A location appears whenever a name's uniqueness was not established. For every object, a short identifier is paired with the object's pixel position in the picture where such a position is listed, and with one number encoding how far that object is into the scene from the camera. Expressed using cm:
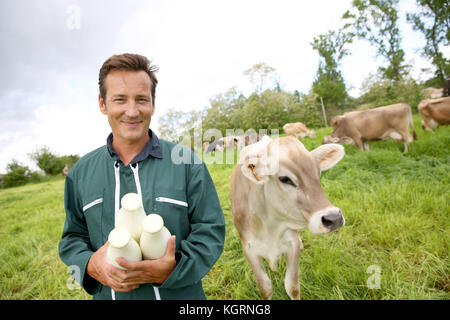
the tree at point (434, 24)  614
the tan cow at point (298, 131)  563
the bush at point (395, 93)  678
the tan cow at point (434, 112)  552
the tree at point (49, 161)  1407
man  109
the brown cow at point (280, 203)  122
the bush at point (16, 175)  1111
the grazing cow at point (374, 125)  497
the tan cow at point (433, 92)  794
